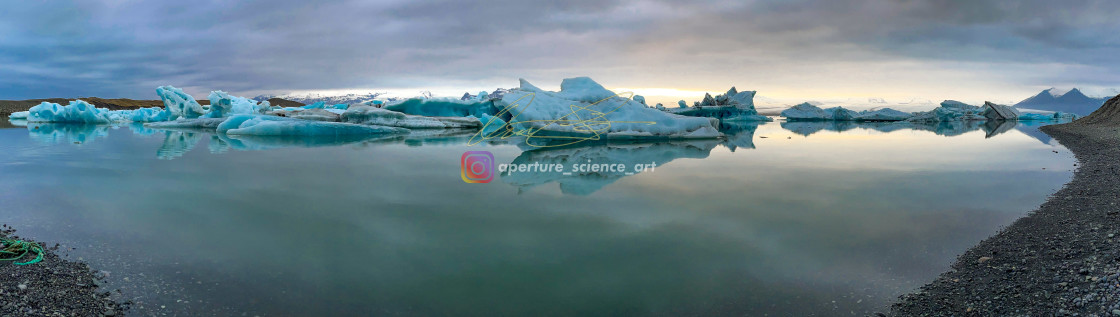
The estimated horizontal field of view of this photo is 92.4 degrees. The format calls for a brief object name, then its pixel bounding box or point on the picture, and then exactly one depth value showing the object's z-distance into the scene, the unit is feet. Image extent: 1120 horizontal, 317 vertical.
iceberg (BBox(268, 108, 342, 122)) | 69.05
